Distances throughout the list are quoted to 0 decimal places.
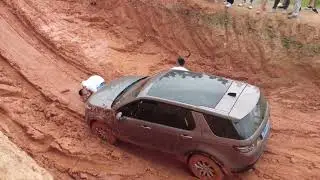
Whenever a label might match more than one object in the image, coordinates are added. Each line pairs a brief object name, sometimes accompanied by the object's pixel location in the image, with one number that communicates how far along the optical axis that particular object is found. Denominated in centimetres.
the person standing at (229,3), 1401
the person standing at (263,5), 1381
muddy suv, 872
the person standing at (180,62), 1188
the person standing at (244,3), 1395
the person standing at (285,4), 1371
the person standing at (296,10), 1322
